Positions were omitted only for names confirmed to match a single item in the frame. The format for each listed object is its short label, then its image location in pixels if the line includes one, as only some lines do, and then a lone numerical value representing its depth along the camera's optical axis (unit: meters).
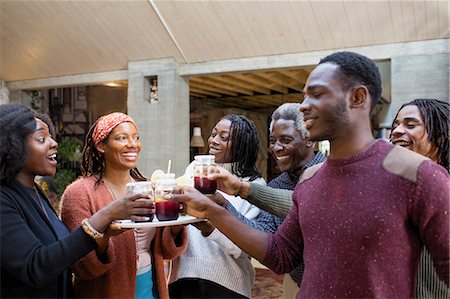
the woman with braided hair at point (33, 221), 1.41
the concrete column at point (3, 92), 8.88
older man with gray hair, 2.02
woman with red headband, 1.81
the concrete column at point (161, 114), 7.23
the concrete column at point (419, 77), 5.48
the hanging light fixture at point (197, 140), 9.76
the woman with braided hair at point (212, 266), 1.98
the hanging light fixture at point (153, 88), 7.50
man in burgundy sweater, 1.09
